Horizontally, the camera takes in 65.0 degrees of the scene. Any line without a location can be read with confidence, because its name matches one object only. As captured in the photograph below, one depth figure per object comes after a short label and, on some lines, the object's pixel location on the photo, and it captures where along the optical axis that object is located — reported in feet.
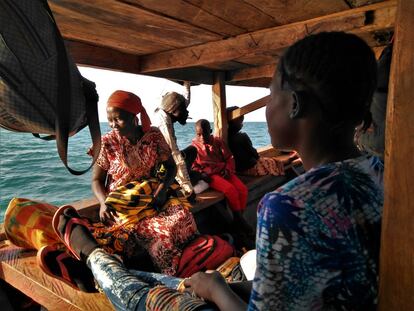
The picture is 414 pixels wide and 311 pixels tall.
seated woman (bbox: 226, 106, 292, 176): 18.02
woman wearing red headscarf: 8.04
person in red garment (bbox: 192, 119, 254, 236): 13.74
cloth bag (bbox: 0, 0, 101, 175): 4.03
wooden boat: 2.28
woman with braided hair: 2.39
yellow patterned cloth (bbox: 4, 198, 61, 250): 7.84
